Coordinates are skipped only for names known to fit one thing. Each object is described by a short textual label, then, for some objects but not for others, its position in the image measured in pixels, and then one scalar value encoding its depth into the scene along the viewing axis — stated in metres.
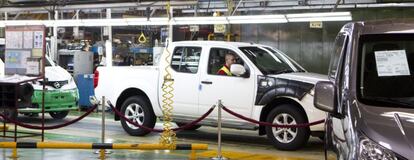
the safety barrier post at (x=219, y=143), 8.89
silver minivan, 4.12
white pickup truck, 9.95
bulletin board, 10.53
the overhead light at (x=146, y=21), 14.72
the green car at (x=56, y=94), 13.88
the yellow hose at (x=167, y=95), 10.13
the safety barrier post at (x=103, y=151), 9.02
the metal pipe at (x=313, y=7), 16.00
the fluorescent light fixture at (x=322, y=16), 12.15
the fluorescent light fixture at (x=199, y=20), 13.80
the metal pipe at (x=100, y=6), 12.18
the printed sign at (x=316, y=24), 15.90
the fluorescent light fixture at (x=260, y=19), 13.08
